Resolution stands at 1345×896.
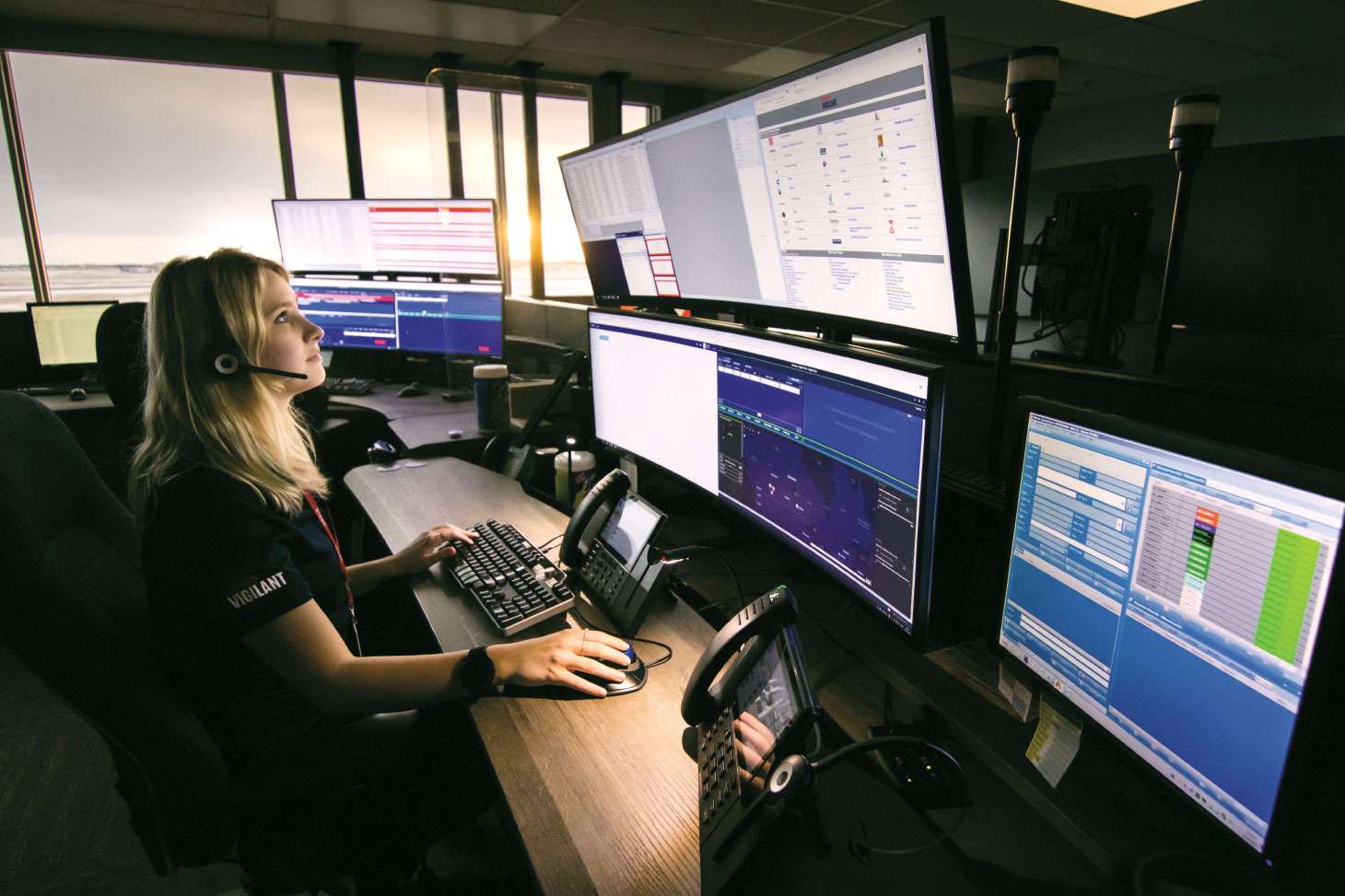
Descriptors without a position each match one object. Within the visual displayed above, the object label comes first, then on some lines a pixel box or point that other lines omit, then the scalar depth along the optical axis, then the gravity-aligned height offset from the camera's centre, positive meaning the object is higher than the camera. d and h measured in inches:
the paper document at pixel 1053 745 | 29.2 -19.1
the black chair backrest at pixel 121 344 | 86.2 -7.7
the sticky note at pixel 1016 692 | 33.0 -19.0
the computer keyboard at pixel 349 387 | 123.1 -18.2
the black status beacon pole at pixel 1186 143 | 52.7 +10.7
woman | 39.2 -16.8
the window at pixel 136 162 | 163.9 +28.1
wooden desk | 29.3 -23.3
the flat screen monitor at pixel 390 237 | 119.0 +7.6
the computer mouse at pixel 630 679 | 40.6 -22.6
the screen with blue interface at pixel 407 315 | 116.7 -5.7
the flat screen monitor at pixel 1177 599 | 20.9 -10.7
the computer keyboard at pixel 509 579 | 47.6 -21.3
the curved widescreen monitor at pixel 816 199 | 36.0 +5.5
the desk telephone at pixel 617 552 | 46.0 -18.5
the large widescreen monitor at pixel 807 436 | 34.1 -9.2
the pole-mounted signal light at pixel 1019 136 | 39.6 +8.3
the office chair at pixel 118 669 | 36.3 -20.5
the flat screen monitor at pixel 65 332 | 127.2 -9.3
